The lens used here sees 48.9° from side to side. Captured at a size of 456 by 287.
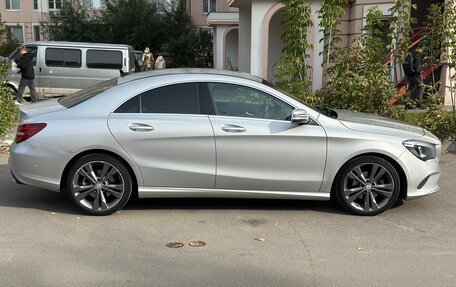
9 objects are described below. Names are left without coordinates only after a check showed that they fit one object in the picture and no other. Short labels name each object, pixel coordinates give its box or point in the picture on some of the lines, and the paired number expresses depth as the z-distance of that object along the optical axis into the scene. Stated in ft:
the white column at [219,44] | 82.07
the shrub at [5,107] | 30.53
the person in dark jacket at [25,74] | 45.80
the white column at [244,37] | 61.36
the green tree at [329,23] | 32.01
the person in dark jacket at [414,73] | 38.19
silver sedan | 17.31
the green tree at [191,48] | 109.09
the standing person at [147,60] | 78.79
